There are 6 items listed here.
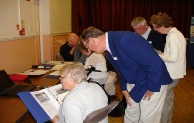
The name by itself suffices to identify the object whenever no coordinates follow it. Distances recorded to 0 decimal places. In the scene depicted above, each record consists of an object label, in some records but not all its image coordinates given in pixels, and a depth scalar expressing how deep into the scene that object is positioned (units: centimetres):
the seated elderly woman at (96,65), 242
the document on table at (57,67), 274
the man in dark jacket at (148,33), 238
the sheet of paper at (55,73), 238
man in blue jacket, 138
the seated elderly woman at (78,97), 117
